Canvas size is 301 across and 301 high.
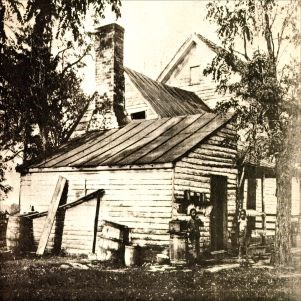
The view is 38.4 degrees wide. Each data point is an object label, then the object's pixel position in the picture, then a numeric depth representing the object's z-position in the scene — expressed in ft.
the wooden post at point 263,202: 53.21
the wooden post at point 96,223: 41.45
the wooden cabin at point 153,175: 37.73
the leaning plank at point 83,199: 41.81
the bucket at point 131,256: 35.70
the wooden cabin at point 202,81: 67.10
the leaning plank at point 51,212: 42.63
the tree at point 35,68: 42.06
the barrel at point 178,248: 35.50
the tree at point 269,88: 32.22
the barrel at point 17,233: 43.34
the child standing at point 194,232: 36.88
